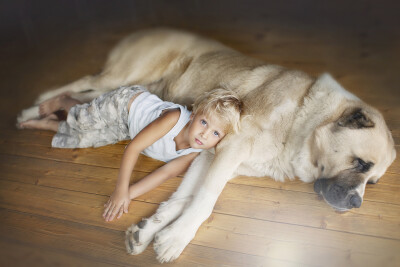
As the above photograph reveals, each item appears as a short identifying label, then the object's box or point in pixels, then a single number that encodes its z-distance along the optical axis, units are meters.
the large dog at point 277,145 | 1.46
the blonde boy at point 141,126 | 1.60
